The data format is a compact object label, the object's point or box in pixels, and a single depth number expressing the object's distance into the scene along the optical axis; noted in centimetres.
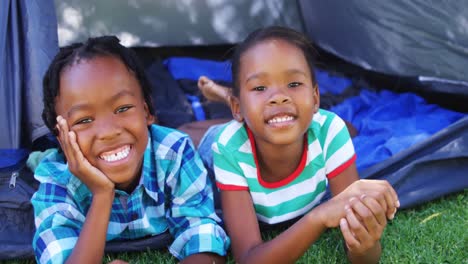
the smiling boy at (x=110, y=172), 169
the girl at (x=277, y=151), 174
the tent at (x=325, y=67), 211
